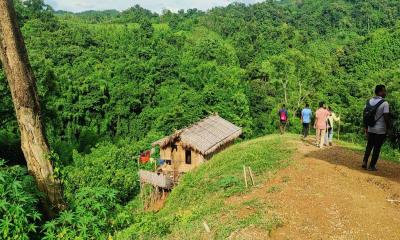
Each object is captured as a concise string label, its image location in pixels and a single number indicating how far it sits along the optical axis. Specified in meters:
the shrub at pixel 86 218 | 5.68
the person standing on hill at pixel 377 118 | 8.96
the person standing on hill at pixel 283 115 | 18.04
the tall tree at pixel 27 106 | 5.95
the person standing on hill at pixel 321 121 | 13.38
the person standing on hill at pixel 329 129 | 14.04
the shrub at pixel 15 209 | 5.15
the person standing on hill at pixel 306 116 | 15.07
